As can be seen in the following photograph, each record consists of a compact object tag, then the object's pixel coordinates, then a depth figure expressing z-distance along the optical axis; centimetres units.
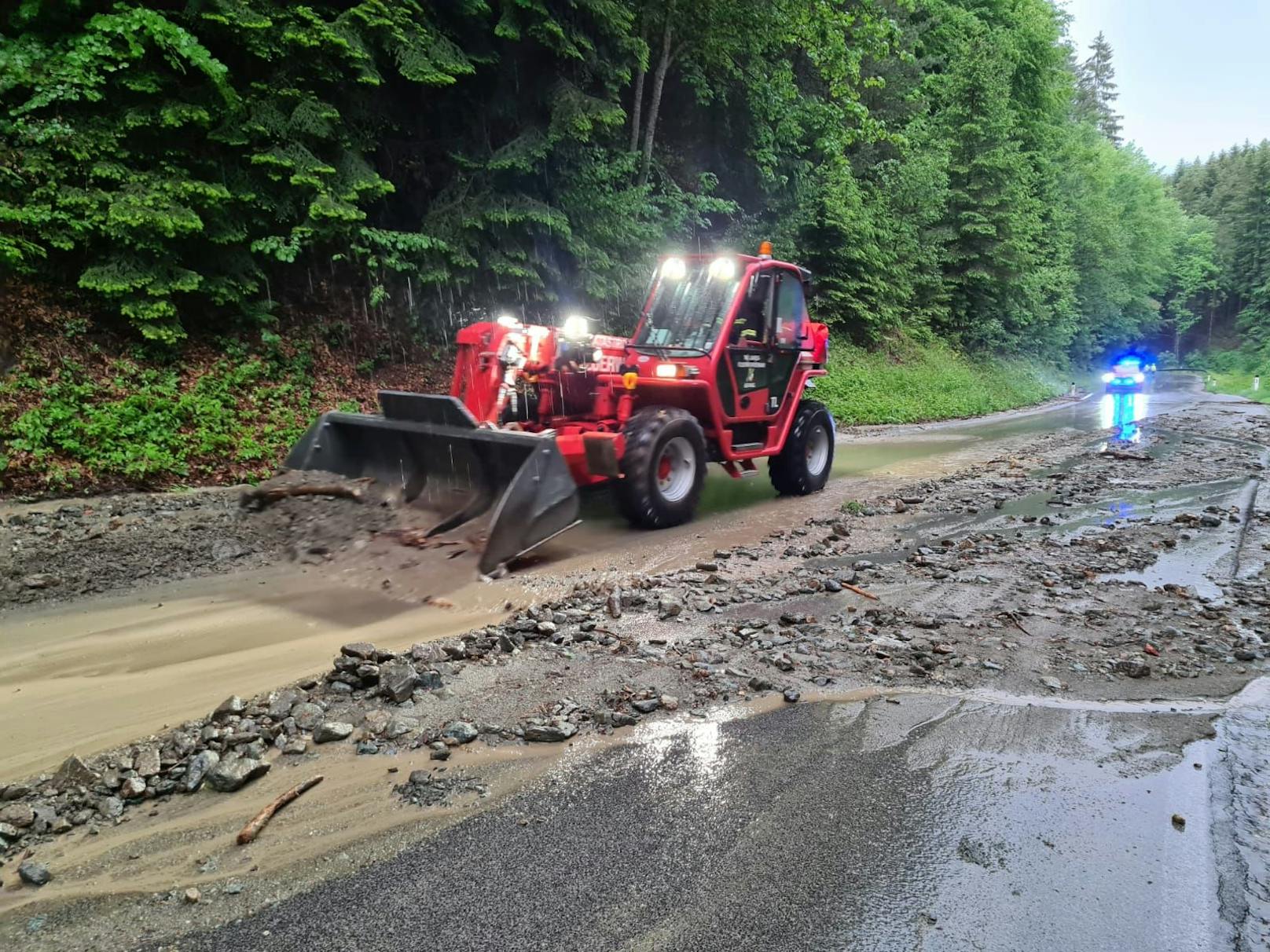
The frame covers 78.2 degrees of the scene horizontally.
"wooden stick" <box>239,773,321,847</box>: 274
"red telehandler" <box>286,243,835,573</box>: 649
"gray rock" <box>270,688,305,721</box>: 357
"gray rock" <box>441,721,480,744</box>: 341
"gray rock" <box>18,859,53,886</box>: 250
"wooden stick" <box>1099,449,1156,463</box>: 1192
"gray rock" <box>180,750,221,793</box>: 305
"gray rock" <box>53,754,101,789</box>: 302
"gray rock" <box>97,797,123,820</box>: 288
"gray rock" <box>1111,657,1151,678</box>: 414
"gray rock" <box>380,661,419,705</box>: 374
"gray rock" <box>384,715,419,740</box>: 345
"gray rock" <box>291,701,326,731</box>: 350
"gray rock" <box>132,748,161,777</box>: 310
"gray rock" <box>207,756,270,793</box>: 303
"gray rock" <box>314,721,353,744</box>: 341
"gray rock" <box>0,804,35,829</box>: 278
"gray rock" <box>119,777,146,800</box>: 298
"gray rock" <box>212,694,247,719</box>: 351
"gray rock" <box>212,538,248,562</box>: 623
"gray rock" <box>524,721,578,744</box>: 343
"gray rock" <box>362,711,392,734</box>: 349
